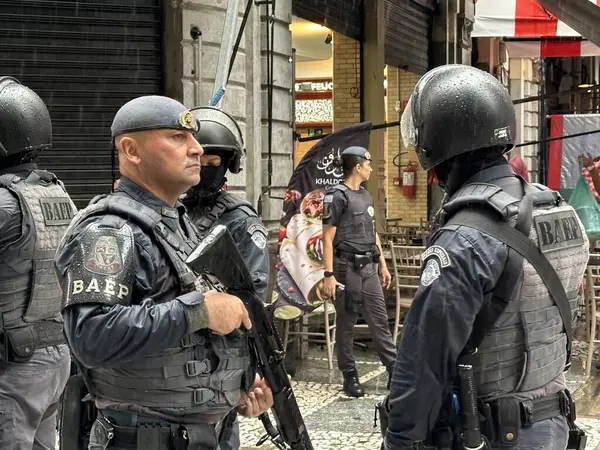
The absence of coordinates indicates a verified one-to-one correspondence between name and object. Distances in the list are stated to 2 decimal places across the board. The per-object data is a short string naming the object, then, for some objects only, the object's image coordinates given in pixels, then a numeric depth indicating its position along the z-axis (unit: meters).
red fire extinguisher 17.05
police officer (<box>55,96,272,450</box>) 2.70
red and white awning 12.49
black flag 8.11
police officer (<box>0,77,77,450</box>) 3.94
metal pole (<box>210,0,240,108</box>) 6.37
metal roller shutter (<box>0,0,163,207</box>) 7.58
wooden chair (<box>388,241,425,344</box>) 9.05
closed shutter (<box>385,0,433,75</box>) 13.48
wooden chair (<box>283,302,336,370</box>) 8.52
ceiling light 12.06
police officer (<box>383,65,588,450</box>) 2.73
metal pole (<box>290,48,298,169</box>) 10.08
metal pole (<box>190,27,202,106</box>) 8.27
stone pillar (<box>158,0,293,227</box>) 8.24
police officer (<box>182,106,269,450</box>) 4.76
